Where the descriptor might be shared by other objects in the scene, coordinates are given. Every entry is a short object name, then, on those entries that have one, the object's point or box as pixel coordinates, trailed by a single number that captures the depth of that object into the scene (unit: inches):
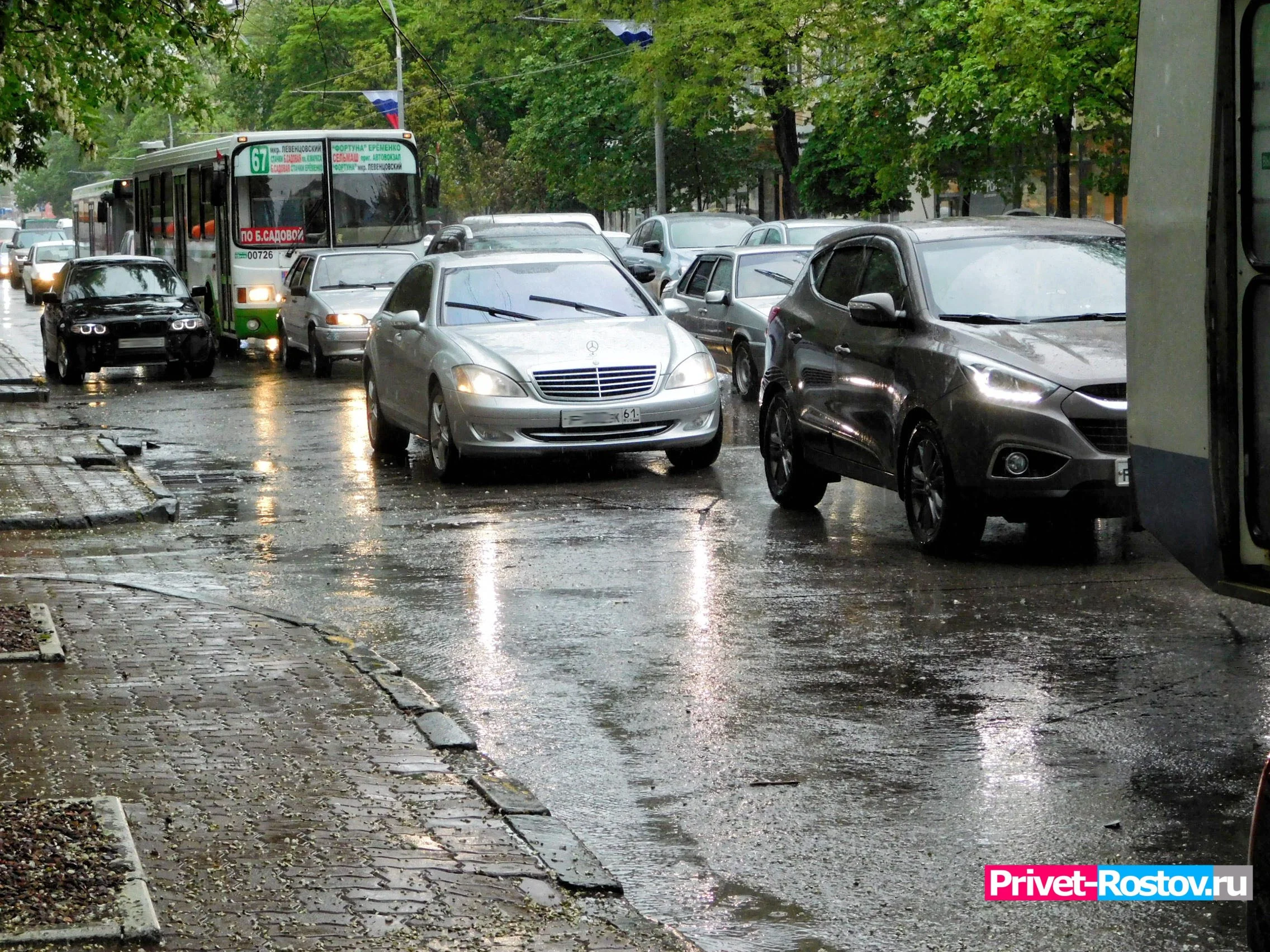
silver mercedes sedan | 554.3
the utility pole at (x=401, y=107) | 2382.5
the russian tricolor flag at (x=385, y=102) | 2180.1
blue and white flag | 1792.6
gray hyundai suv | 392.8
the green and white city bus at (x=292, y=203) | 1146.0
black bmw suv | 1000.2
